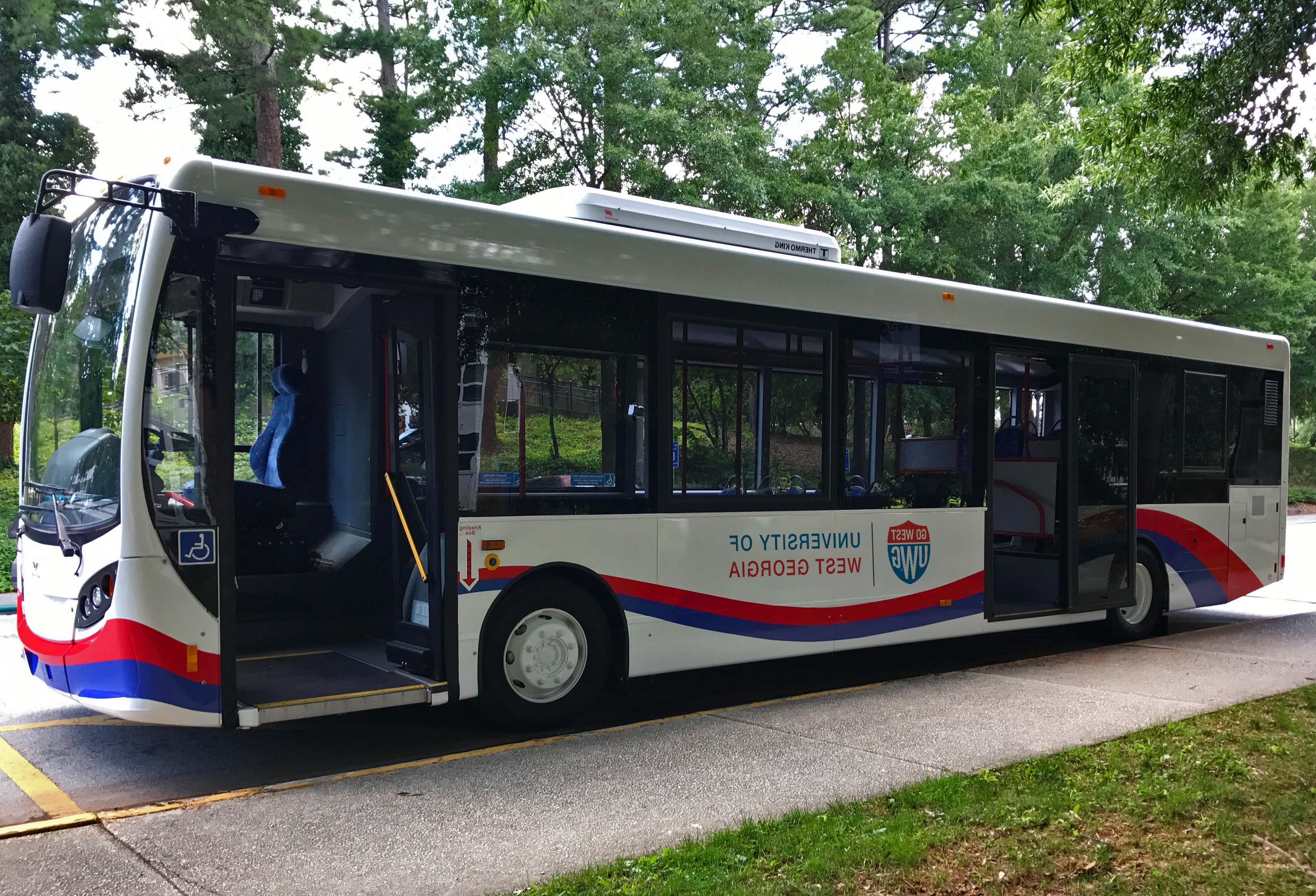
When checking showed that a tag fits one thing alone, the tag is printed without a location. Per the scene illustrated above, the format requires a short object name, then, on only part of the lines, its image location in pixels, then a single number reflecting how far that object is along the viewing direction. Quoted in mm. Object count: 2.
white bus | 5434
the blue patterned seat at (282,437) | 7684
